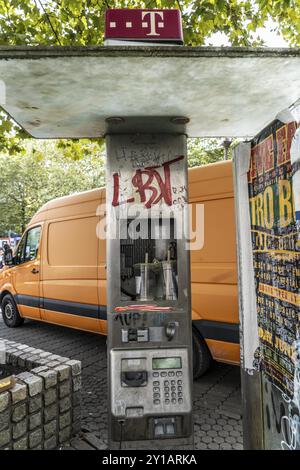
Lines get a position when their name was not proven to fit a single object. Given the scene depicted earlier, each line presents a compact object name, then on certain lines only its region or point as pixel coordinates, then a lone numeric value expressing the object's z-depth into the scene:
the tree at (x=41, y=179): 18.02
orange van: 3.78
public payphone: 2.37
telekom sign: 1.75
